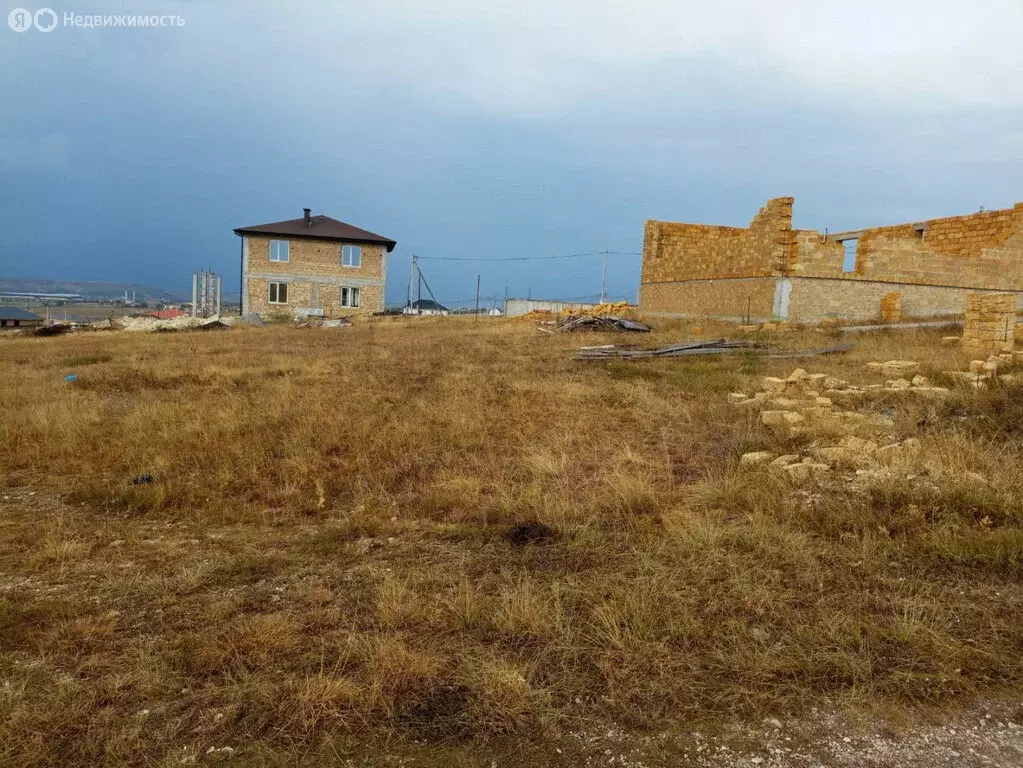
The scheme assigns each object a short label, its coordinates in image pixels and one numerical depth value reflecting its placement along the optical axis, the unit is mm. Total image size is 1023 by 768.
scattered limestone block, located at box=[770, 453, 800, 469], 5339
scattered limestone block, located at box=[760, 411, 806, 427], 6955
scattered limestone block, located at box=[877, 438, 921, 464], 5254
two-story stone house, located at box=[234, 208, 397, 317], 34584
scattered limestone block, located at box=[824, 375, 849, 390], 9098
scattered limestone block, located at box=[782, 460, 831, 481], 5098
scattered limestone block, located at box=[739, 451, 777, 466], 5633
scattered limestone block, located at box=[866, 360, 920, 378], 10391
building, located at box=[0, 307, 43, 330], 40312
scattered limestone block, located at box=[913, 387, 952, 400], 7961
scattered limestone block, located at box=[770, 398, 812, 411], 7812
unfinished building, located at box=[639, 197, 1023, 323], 18156
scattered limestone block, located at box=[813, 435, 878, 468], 5332
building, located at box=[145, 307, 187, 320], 44125
